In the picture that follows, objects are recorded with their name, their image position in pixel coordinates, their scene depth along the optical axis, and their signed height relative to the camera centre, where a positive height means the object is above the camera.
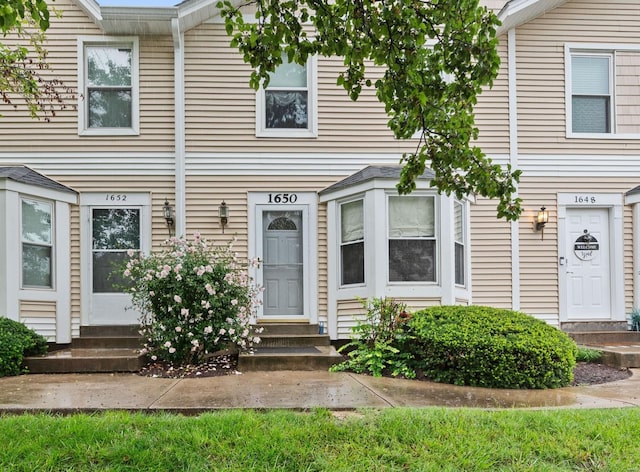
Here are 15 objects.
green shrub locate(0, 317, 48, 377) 6.02 -1.25
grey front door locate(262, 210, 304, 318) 8.34 -0.34
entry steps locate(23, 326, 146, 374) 6.34 -1.51
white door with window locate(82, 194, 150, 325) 8.11 -0.07
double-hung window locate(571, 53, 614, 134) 8.85 +2.61
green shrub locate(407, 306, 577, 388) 5.60 -1.25
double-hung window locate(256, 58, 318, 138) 8.45 +2.36
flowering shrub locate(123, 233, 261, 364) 6.50 -0.77
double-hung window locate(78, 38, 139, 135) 8.32 +2.65
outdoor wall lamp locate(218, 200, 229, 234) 8.18 +0.49
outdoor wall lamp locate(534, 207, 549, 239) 8.48 +0.37
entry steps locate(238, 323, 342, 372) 6.36 -1.49
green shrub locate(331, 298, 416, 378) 6.25 -1.31
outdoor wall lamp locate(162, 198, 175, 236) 8.12 +0.49
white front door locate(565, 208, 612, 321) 8.73 -0.41
